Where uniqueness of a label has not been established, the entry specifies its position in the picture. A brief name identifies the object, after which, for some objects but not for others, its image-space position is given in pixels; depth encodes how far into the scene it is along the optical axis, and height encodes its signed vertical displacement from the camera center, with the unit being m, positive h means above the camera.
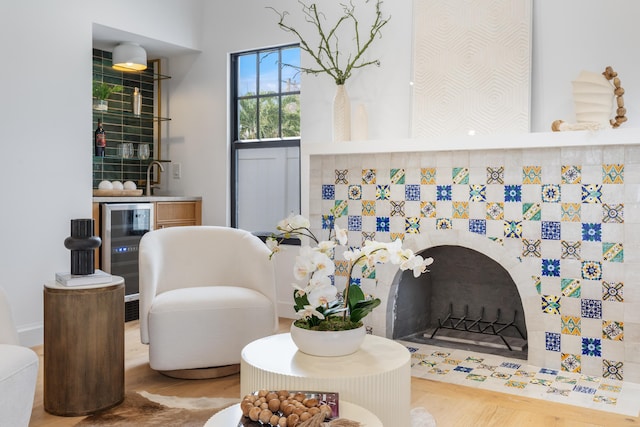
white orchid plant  2.05 -0.32
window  4.70 +0.41
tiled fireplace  3.14 -0.19
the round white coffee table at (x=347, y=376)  1.88 -0.60
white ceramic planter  2.09 -0.54
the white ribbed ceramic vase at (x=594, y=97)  3.19 +0.50
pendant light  4.67 +1.03
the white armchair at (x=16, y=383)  1.73 -0.59
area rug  2.52 -1.00
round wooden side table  2.58 -0.71
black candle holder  2.71 -0.28
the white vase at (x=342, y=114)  4.00 +0.49
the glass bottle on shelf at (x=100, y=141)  4.66 +0.35
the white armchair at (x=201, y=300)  3.04 -0.60
